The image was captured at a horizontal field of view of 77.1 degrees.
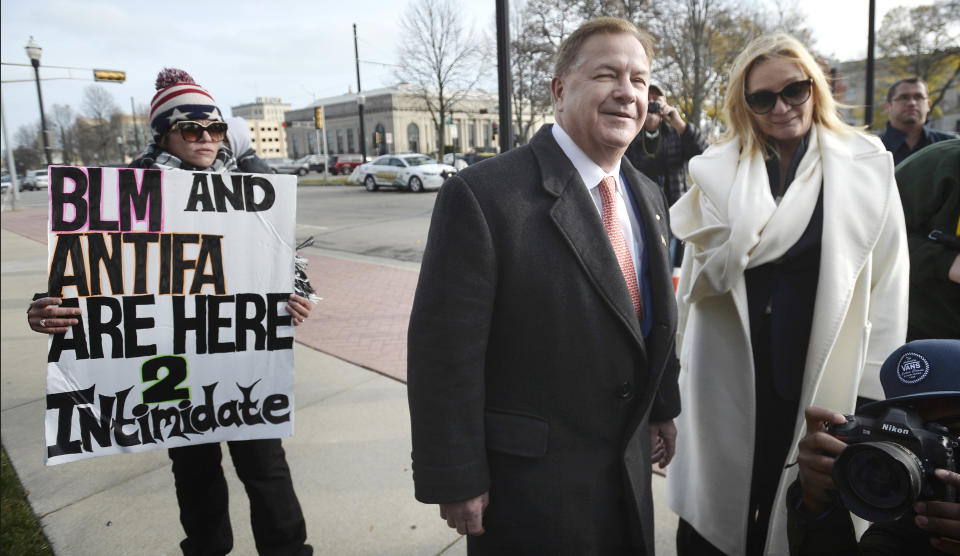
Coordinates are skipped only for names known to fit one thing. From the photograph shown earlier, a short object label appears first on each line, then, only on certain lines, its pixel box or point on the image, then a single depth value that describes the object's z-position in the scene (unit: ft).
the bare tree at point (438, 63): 107.96
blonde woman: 6.49
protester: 7.18
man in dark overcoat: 4.73
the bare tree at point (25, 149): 278.05
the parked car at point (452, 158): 108.09
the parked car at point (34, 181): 171.12
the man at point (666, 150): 14.99
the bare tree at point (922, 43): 95.88
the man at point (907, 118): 16.84
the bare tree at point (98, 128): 183.73
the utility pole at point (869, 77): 22.30
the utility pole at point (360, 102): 113.45
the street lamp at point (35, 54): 76.69
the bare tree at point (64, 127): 215.86
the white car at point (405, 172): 77.51
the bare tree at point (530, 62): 85.30
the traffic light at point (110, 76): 69.51
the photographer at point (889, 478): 3.94
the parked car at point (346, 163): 146.20
